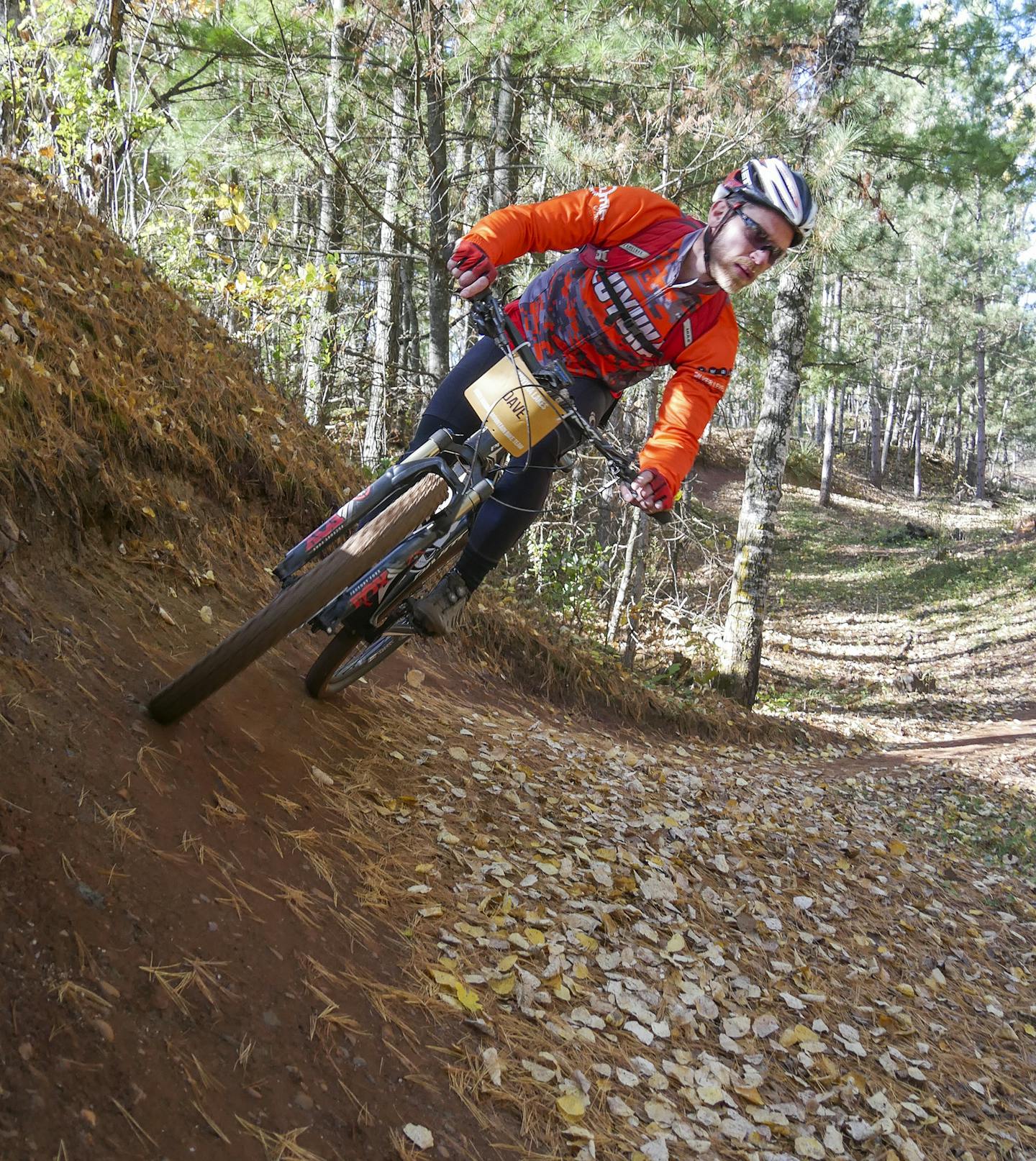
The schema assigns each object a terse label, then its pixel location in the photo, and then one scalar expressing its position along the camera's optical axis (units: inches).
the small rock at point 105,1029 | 79.0
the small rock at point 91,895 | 91.4
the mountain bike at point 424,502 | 120.8
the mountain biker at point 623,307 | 134.1
